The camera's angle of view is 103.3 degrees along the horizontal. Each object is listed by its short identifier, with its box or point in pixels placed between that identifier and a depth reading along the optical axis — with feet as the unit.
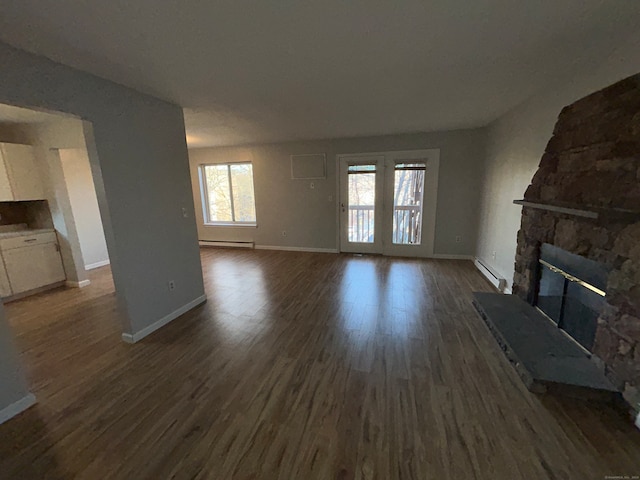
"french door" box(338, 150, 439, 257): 15.84
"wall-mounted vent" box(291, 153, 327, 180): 17.28
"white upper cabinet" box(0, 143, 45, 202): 10.85
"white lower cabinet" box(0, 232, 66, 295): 11.04
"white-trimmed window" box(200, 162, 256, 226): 19.65
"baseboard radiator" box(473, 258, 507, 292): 10.96
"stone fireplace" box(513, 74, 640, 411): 5.16
